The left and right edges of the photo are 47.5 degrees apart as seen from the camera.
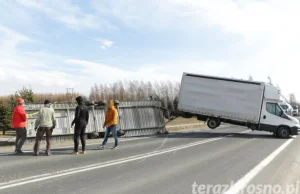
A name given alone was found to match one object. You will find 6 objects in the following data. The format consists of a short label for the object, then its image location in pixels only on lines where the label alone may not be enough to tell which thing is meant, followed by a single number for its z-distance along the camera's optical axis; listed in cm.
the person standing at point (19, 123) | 1145
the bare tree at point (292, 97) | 13549
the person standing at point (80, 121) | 1102
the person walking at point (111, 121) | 1254
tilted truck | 2045
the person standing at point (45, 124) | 1070
